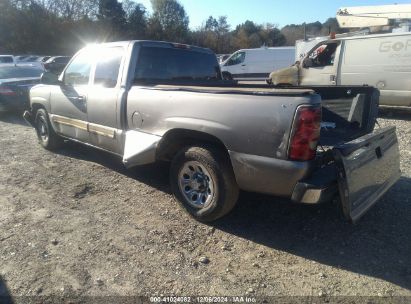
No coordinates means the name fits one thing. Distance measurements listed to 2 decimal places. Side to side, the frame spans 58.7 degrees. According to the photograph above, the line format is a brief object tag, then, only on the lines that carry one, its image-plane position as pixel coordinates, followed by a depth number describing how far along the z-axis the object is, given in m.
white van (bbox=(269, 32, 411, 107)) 8.79
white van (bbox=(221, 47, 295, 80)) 21.94
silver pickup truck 3.00
